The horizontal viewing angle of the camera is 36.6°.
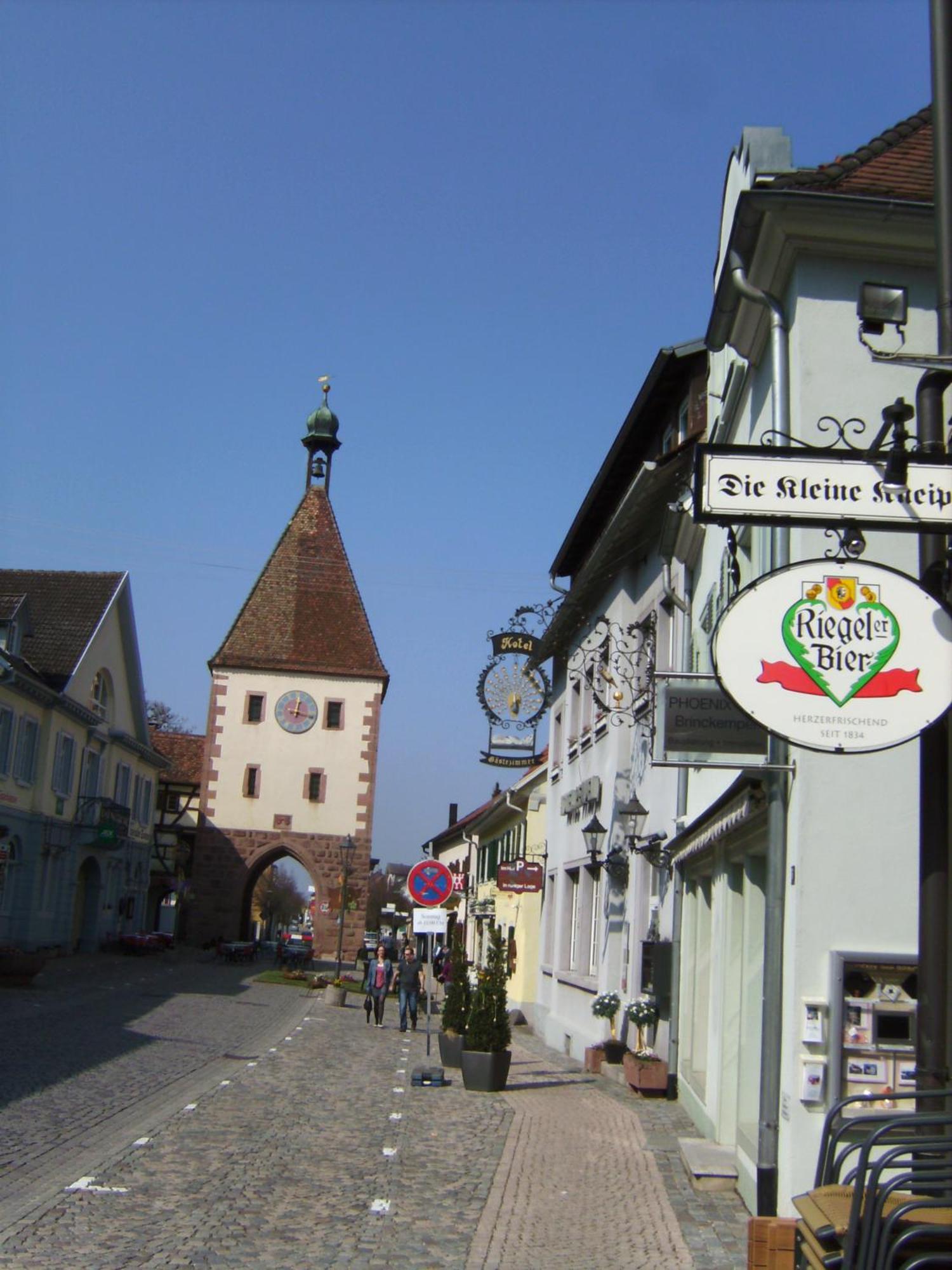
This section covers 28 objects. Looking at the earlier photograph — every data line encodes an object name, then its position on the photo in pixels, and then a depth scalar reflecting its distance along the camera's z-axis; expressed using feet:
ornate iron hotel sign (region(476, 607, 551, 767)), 79.82
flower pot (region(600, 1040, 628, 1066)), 58.59
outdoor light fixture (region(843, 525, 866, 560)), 17.02
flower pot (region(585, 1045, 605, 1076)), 60.59
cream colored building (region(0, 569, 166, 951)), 121.90
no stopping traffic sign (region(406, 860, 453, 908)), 60.49
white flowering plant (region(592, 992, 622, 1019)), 59.06
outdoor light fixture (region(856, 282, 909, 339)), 19.51
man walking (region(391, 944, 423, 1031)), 86.38
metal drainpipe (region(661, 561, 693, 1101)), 49.44
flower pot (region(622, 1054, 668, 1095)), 50.29
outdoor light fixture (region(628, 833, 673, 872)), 52.01
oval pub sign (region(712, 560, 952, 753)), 15.99
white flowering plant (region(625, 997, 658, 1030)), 52.29
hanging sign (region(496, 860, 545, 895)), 88.07
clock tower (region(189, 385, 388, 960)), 170.09
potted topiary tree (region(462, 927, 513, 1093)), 52.90
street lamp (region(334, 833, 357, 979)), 148.36
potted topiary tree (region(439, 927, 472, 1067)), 59.47
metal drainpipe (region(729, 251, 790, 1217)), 28.76
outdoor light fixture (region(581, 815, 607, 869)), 65.10
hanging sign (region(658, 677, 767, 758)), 30.99
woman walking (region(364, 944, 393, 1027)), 89.81
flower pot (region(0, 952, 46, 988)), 93.81
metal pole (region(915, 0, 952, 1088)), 14.88
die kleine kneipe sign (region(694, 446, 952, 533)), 16.35
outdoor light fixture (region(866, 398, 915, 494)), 16.26
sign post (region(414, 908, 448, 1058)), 66.03
